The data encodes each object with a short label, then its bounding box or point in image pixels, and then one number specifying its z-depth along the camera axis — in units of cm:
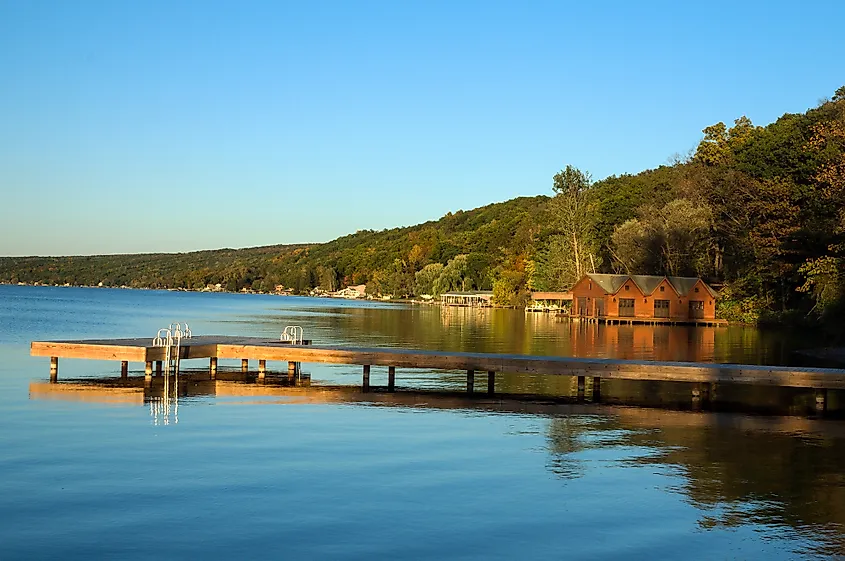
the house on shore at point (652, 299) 8544
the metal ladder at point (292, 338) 2982
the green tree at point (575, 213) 10531
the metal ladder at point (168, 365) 2062
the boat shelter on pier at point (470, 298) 13802
